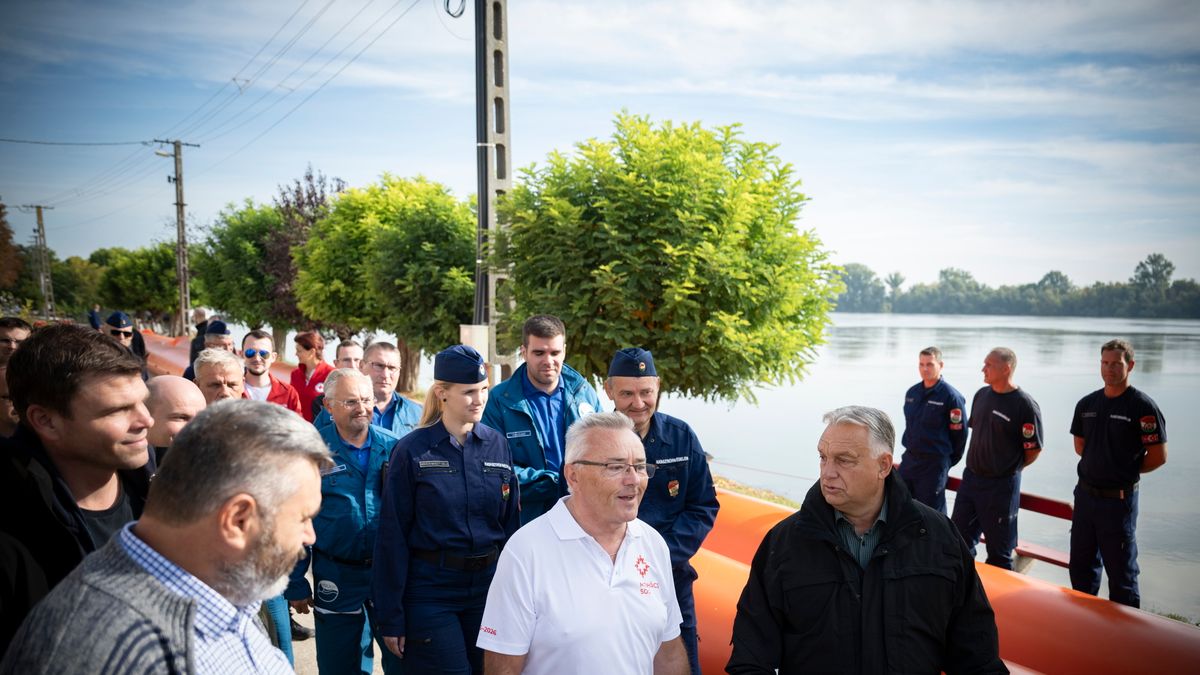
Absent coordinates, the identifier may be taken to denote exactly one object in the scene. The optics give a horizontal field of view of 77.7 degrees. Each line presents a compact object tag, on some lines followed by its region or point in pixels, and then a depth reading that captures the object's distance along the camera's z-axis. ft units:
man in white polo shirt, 8.21
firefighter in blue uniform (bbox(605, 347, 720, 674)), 12.41
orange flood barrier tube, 12.78
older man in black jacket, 8.62
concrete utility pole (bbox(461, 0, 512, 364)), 33.99
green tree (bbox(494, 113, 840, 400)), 33.45
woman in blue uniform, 11.34
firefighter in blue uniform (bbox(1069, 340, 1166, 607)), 19.15
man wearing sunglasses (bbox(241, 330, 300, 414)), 20.66
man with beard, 4.18
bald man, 11.41
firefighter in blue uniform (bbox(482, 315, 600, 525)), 14.40
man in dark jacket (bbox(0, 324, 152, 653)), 7.11
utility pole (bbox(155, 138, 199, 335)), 101.65
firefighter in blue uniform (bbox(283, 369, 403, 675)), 13.25
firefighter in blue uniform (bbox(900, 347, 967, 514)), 25.57
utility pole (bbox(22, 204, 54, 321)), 193.16
